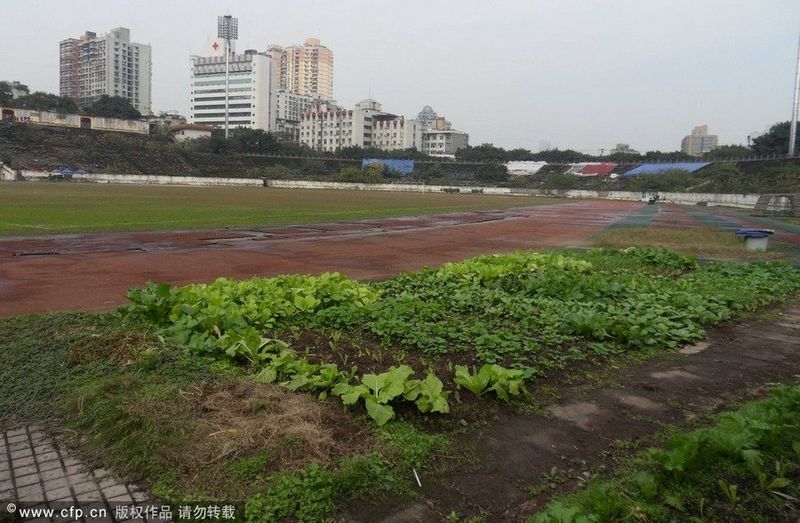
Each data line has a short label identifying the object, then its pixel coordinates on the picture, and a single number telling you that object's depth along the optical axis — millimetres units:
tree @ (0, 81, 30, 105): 108938
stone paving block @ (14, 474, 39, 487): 3270
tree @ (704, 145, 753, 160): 97400
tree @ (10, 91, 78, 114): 111844
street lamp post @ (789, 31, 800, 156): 60125
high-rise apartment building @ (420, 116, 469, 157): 167000
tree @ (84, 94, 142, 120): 117312
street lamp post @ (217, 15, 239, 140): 139375
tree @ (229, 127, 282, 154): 115500
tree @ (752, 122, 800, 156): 85250
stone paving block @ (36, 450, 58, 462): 3535
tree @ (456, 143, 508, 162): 128000
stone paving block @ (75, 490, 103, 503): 3146
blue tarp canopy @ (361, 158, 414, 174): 115688
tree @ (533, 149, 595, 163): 124375
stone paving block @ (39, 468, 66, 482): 3329
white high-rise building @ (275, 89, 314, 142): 166000
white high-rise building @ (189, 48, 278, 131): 153125
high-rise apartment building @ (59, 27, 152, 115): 163625
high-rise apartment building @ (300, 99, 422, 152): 153750
